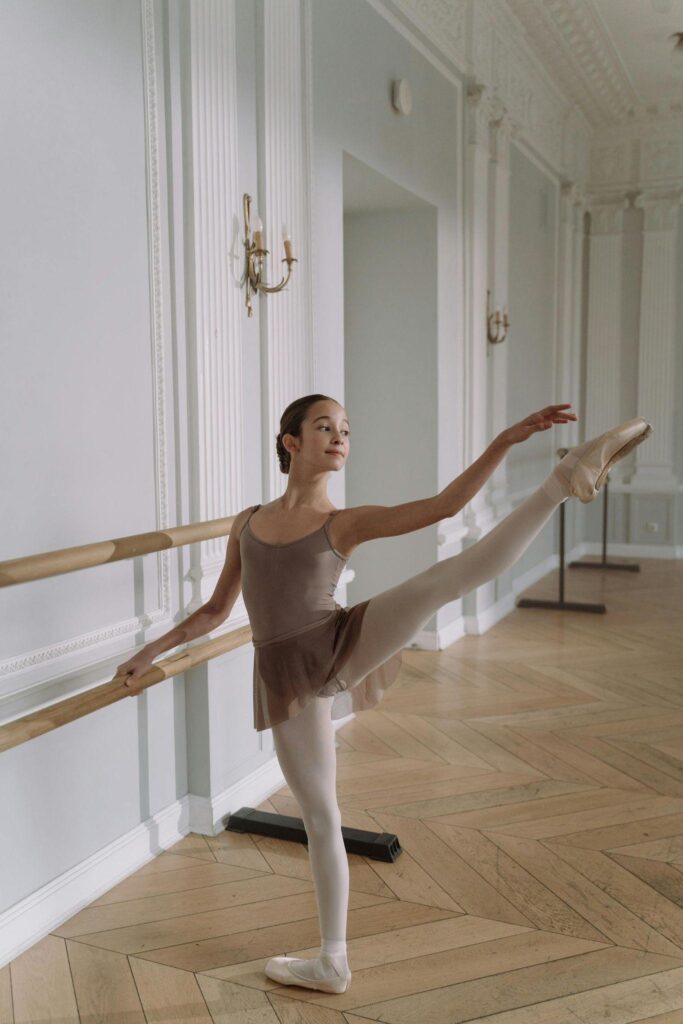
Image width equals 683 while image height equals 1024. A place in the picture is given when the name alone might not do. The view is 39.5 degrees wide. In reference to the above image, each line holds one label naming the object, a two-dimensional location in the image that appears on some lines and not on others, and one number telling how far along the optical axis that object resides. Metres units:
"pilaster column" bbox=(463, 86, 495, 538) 5.70
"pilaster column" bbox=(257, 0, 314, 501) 3.48
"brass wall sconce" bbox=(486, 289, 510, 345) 6.15
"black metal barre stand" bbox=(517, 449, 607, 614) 6.52
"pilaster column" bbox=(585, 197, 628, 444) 8.90
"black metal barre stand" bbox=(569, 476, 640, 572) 8.13
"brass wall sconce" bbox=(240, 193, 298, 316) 3.33
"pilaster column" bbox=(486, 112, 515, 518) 6.15
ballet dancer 2.00
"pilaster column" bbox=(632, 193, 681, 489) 8.68
